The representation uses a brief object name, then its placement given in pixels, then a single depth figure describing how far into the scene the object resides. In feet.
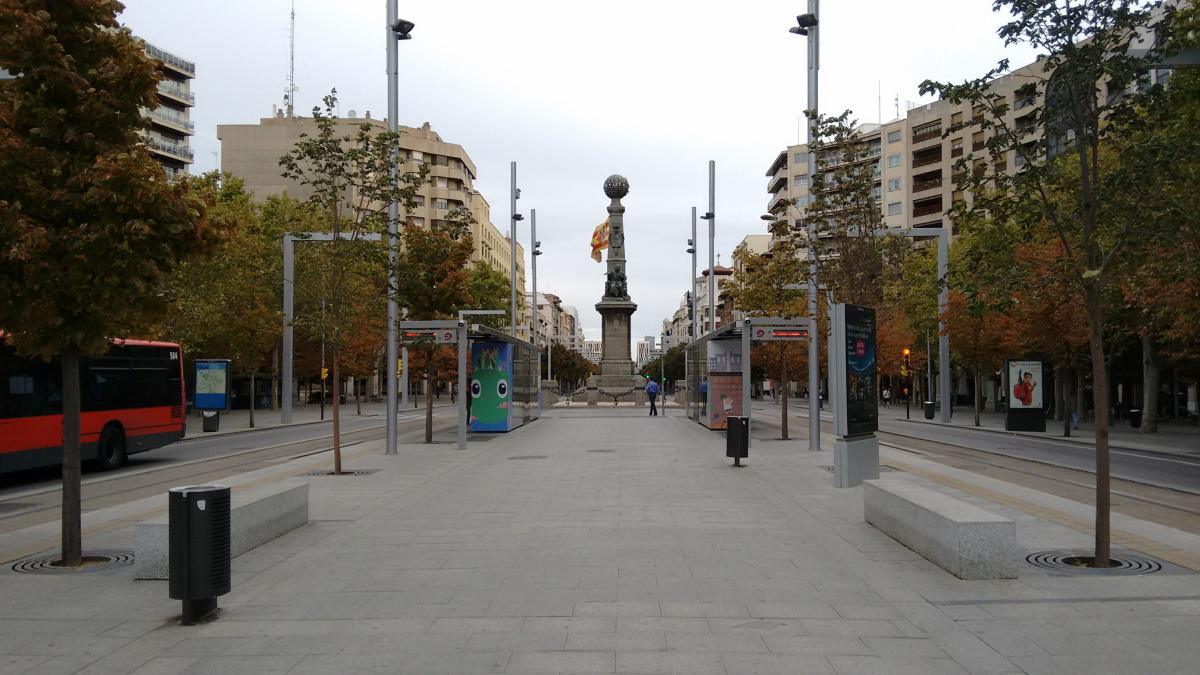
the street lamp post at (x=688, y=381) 126.21
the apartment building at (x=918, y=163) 248.93
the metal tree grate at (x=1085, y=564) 25.55
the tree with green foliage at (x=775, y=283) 58.90
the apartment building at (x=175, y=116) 229.04
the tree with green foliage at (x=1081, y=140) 26.40
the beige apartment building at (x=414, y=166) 273.13
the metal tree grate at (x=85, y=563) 26.66
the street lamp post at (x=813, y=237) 56.95
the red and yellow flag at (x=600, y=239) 175.61
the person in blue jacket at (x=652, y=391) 137.28
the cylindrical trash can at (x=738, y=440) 57.11
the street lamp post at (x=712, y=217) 123.24
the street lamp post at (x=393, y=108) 66.39
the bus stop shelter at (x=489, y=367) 68.90
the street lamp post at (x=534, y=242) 158.00
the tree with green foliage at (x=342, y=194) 52.70
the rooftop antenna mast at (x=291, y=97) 301.63
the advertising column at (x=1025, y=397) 102.63
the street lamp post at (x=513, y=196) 131.13
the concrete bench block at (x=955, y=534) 24.71
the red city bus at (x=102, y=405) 51.42
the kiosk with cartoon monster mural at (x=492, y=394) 90.89
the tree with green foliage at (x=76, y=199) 25.54
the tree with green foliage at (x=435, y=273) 59.52
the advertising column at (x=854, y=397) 45.09
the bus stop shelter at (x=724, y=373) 83.69
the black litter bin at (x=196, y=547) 20.35
